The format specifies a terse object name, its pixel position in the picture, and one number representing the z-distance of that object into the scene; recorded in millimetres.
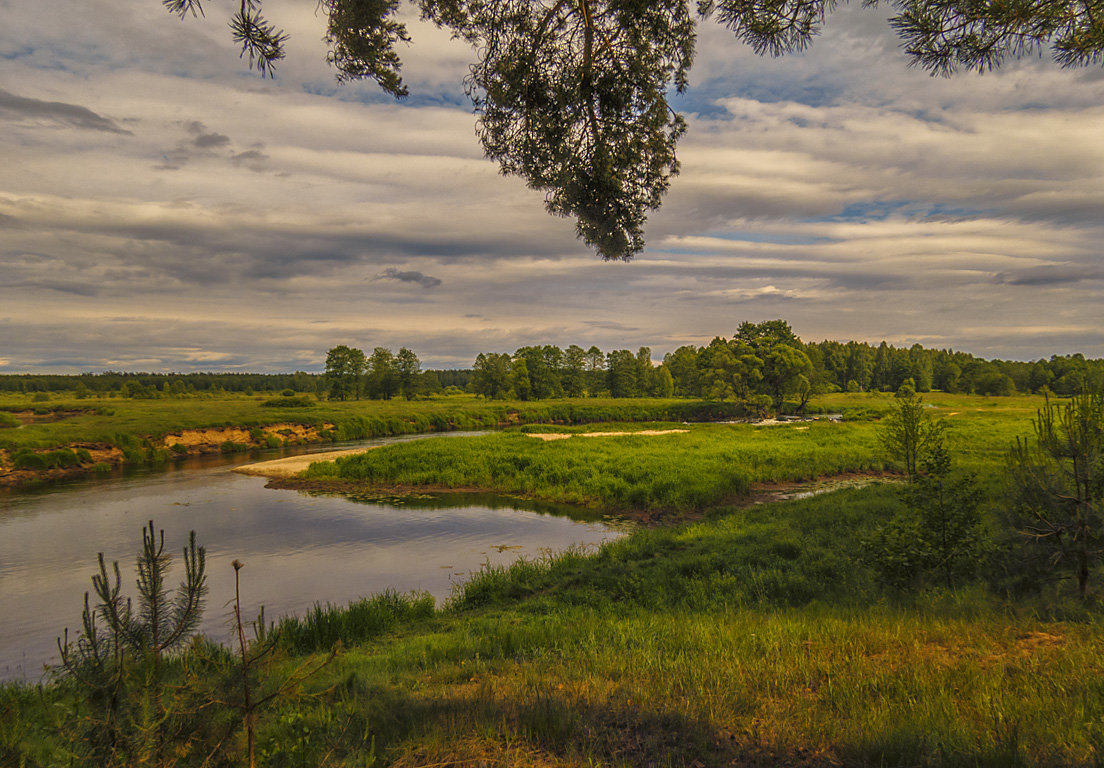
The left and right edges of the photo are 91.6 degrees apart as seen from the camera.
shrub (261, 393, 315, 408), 68750
